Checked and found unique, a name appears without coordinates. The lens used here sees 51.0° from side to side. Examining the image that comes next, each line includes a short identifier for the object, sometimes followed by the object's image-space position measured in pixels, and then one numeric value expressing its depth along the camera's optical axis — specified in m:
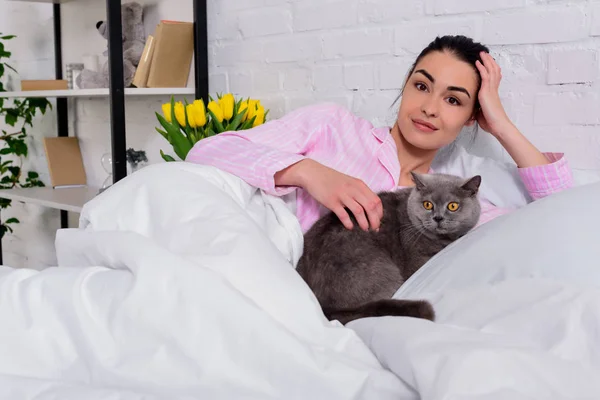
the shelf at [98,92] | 2.25
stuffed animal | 2.43
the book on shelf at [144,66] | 2.27
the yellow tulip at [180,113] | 1.96
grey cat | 1.17
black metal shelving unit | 2.11
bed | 0.73
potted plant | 2.89
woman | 1.35
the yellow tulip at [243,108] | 1.99
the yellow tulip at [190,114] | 1.94
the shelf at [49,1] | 2.78
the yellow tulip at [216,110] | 1.95
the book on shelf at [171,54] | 2.26
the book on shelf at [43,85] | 2.61
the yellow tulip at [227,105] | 1.95
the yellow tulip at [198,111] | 1.93
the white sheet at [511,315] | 0.69
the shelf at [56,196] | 2.43
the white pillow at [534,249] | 0.93
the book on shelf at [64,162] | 2.84
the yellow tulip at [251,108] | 2.00
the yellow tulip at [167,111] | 2.00
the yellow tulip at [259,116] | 2.01
